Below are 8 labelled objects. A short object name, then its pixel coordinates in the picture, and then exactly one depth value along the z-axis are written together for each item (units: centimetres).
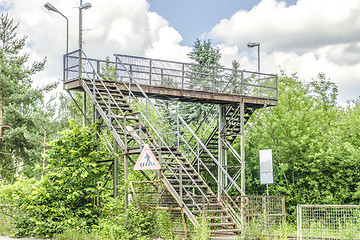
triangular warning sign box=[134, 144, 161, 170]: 1566
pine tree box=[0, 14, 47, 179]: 3928
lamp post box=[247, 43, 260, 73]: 2728
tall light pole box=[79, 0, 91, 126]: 2124
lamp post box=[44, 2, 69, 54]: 2212
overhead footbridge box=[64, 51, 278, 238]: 1733
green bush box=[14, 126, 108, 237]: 1798
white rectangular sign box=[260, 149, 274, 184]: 2097
